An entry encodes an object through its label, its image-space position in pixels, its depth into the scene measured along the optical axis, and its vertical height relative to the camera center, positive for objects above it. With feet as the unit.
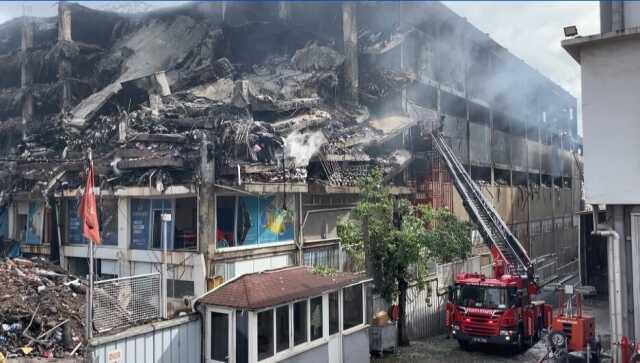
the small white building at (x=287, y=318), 36.70 -8.61
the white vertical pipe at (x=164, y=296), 38.50 -6.57
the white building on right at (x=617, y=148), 40.55 +3.96
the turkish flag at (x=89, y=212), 33.60 -0.44
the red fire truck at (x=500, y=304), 54.60 -10.73
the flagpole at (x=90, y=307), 31.42 -5.97
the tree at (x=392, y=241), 54.70 -4.00
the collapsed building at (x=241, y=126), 58.08 +10.98
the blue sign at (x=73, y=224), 66.90 -2.33
